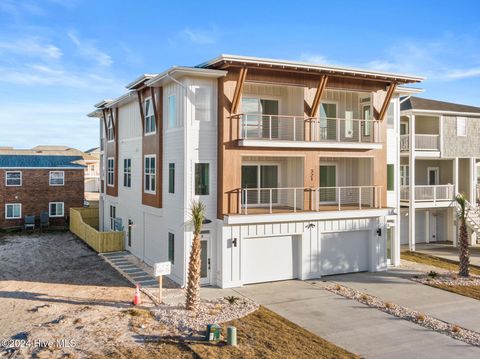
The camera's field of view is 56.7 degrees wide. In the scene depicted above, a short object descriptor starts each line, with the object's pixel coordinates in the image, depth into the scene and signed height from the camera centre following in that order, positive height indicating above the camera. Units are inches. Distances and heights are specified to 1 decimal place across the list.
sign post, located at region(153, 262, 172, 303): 629.6 -131.4
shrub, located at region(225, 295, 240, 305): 644.1 -179.4
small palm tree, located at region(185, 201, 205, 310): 606.5 -132.3
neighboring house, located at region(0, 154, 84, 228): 1396.4 -29.7
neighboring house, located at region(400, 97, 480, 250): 1098.1 +30.4
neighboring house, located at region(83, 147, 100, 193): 2658.0 +2.7
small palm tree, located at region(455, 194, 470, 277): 805.9 -126.6
